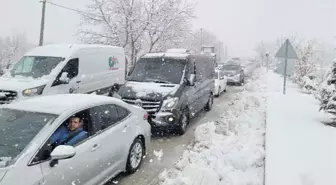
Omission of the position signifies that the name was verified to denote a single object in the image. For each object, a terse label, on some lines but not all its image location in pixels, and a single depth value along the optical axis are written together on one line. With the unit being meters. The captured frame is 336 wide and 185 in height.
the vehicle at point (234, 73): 23.75
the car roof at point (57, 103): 4.86
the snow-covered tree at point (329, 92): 8.87
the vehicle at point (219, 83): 17.02
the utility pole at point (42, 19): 28.22
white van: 9.62
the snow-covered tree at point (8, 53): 40.36
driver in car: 4.41
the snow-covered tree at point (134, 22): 23.31
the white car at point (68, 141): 3.94
